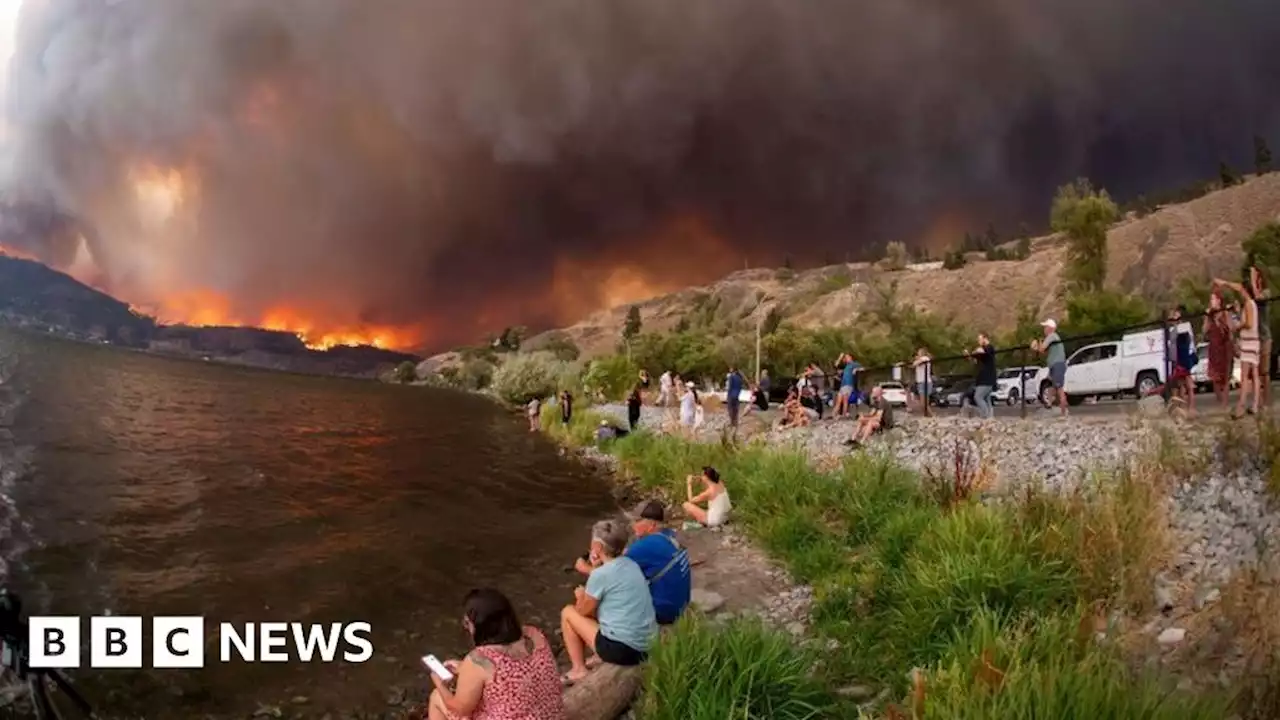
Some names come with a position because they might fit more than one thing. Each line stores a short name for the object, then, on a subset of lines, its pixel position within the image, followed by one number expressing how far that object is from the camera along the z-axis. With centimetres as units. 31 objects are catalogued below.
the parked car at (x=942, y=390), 3147
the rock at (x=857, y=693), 574
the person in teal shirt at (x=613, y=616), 616
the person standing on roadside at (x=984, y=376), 1600
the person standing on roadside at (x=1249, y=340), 1001
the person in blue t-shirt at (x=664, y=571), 721
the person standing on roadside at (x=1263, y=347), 999
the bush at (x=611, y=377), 5938
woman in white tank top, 1320
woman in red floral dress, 457
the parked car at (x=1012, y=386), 2951
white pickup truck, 2078
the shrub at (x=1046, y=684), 366
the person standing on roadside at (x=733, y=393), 2389
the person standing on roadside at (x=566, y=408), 3734
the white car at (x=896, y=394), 3356
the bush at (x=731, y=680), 517
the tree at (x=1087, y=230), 6072
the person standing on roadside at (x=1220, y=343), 1128
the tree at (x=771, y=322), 9725
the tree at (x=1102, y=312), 4962
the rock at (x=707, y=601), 913
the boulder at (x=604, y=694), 574
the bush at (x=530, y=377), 7031
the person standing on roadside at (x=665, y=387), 3322
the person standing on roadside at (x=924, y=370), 1955
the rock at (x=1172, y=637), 505
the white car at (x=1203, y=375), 1913
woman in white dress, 2411
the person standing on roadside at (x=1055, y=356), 1498
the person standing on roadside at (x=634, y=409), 2741
